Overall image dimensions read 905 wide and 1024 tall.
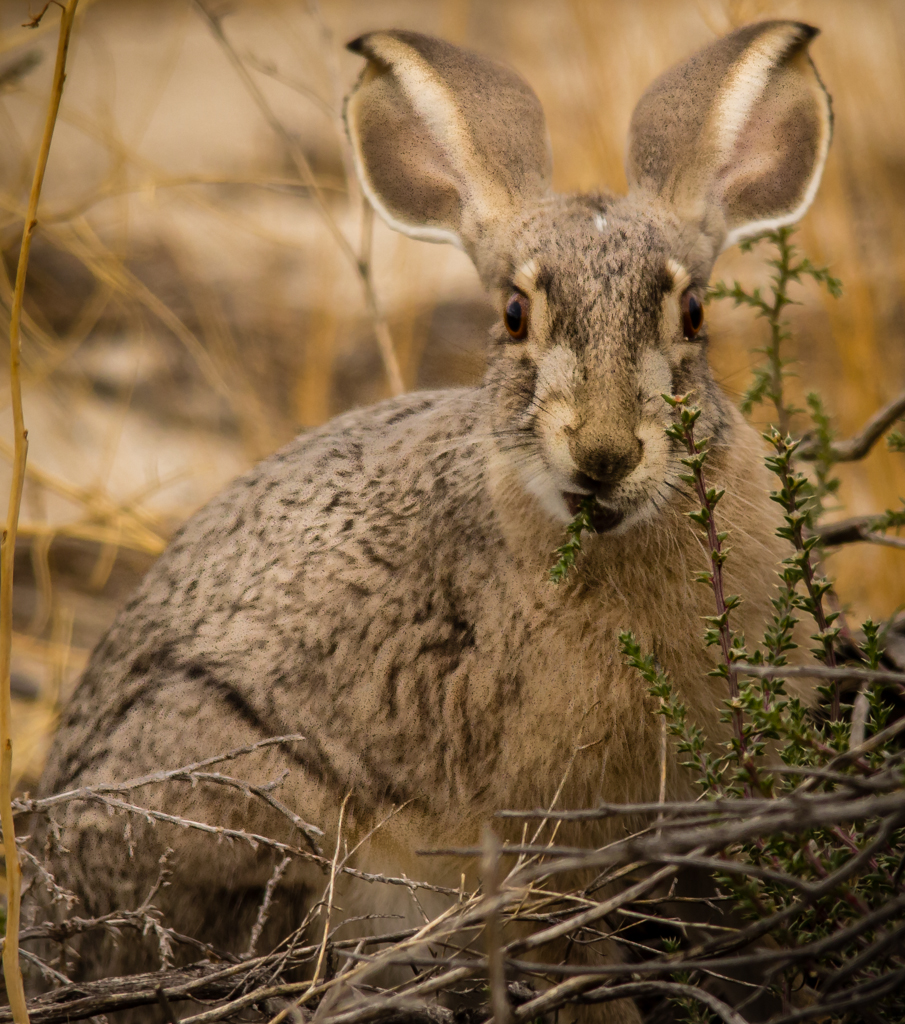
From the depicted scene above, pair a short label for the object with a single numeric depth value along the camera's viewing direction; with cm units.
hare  534
